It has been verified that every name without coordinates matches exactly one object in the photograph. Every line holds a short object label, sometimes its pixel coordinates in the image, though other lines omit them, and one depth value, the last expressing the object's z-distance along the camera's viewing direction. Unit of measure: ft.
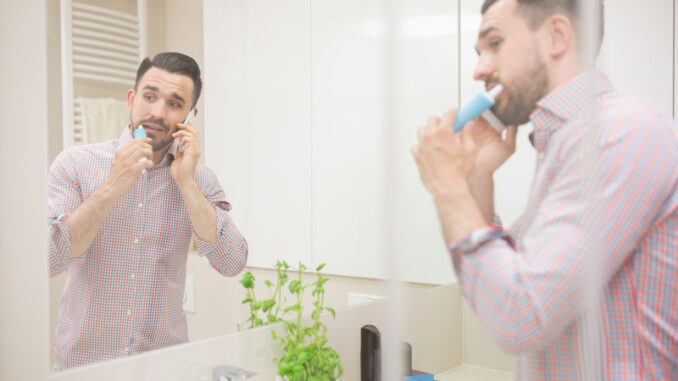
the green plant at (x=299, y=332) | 3.48
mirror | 2.89
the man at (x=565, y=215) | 2.22
